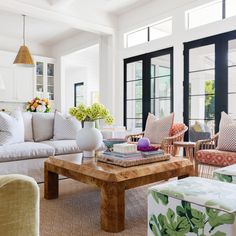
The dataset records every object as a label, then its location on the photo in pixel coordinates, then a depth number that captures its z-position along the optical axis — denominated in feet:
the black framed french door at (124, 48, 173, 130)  16.55
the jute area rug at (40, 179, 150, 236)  6.26
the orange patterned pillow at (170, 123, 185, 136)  12.80
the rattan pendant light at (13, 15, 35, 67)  15.35
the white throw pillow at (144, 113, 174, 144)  12.41
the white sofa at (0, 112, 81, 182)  9.81
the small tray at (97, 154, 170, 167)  6.96
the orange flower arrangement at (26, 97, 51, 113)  15.70
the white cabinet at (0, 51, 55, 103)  22.30
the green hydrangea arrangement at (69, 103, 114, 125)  8.50
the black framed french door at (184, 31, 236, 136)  13.39
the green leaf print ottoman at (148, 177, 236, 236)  4.45
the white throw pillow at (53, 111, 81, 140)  12.98
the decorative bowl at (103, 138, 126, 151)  8.36
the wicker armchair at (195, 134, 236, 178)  8.91
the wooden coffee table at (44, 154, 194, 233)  6.16
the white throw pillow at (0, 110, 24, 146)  10.76
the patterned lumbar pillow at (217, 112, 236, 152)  9.64
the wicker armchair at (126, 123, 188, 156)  11.34
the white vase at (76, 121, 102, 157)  8.34
